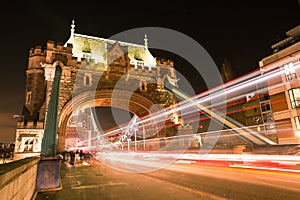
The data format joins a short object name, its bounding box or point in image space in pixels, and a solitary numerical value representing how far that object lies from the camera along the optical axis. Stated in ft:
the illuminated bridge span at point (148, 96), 62.23
